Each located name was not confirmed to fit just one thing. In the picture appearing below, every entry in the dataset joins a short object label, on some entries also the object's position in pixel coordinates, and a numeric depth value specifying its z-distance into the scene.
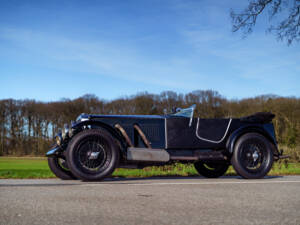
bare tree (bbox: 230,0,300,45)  11.77
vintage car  6.02
